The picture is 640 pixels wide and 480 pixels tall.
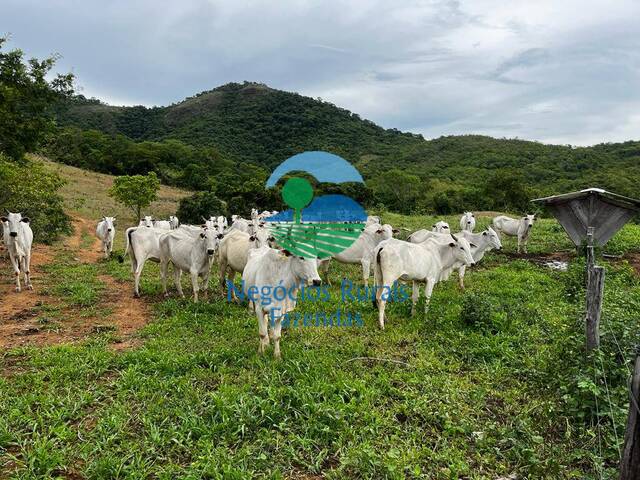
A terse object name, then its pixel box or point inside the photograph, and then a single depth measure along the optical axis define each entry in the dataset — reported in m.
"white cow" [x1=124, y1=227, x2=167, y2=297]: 10.93
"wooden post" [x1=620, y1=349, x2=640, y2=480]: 2.39
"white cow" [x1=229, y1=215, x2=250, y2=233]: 15.56
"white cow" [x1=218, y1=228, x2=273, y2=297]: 10.21
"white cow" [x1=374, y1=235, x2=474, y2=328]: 8.53
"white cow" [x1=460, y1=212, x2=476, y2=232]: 20.14
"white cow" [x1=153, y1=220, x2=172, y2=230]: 19.71
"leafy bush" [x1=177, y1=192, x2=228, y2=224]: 37.06
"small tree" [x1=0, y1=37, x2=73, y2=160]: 15.91
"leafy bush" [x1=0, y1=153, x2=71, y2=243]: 14.68
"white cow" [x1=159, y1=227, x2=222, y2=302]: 9.97
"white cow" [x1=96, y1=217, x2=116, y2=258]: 17.75
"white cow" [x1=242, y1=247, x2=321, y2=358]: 6.57
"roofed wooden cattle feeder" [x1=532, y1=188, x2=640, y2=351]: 5.02
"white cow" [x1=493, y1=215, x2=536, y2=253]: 18.12
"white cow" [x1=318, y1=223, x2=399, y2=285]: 12.00
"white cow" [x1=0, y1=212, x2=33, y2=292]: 11.28
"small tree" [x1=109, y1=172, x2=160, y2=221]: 33.75
